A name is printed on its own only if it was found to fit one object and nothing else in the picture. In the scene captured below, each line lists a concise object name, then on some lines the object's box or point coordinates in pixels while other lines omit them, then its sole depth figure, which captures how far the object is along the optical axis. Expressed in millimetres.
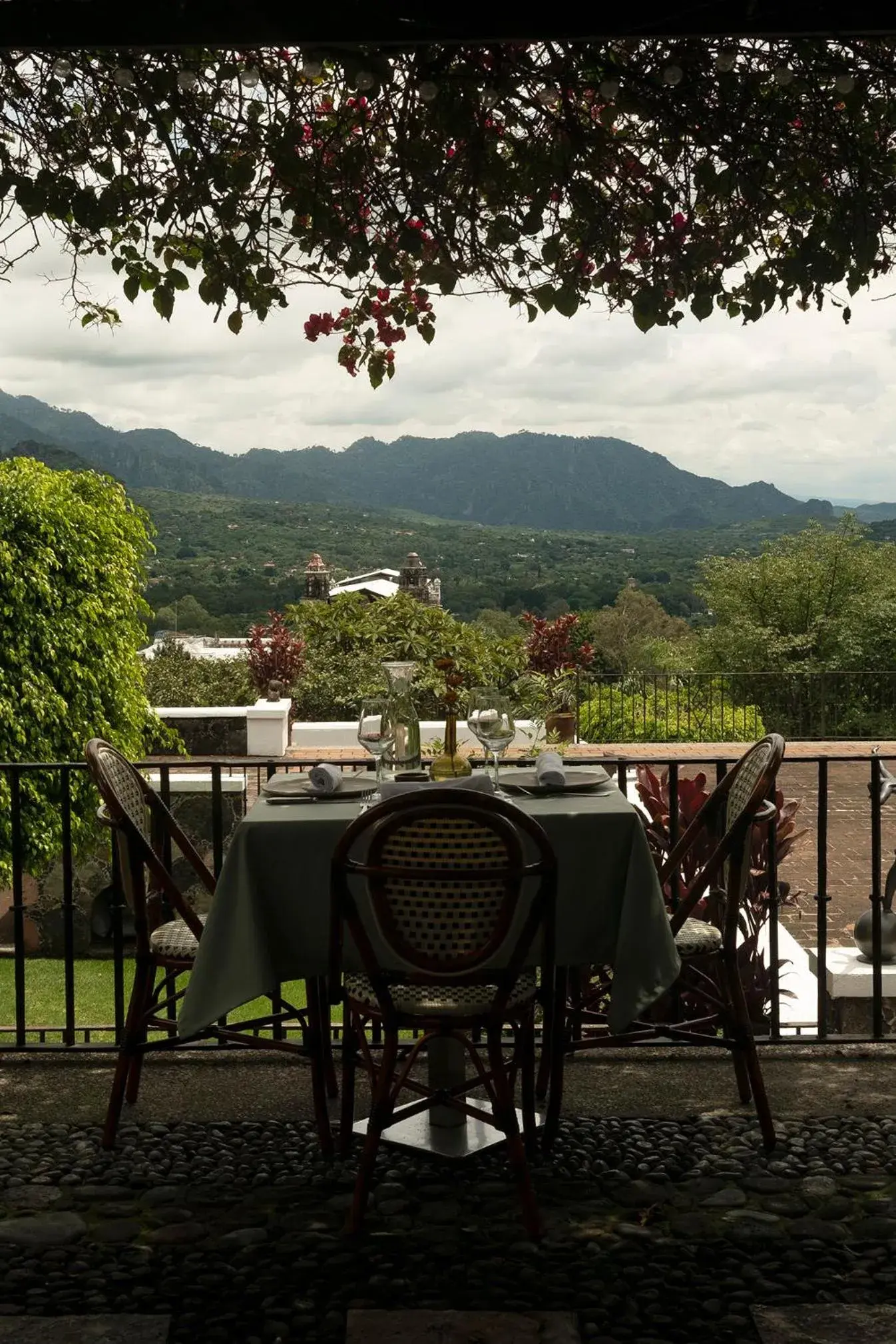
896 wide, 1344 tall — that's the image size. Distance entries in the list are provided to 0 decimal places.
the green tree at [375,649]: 14641
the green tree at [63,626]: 11953
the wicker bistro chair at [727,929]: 2932
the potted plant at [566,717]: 13453
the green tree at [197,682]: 16375
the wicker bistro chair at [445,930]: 2490
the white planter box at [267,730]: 14117
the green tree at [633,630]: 35438
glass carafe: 3188
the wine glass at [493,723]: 3168
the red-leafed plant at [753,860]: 4625
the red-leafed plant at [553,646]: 13539
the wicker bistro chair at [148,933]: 2936
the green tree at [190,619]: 28609
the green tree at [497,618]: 30444
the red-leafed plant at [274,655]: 15312
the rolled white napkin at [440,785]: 2889
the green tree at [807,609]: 29453
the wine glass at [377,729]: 3176
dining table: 2740
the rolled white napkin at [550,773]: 3039
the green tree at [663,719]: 17344
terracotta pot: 13680
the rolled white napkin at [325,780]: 3059
